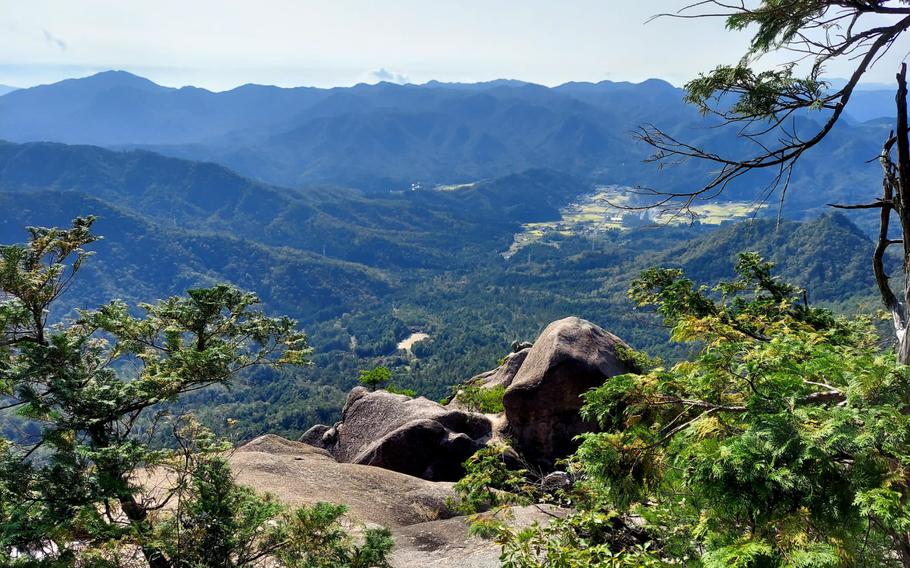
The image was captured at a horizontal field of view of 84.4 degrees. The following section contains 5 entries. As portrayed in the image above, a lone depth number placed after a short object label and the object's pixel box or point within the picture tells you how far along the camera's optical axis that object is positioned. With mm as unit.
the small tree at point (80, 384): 8234
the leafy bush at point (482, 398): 32959
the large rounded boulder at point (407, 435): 26156
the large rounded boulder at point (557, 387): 25703
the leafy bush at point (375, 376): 44281
